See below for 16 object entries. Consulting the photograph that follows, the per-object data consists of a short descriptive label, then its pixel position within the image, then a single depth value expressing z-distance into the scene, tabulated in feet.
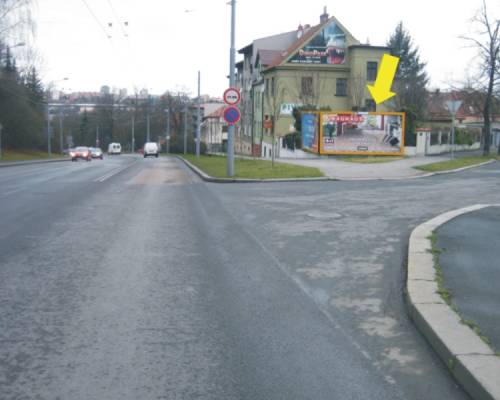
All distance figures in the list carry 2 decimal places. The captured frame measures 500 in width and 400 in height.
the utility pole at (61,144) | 264.19
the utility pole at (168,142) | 274.65
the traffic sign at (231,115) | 73.97
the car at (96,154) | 215.31
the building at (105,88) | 581.12
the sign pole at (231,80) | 76.02
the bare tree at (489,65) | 119.44
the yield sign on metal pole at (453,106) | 80.84
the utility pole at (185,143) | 240.49
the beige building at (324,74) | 182.60
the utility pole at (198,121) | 174.44
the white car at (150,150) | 230.27
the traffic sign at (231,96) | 73.87
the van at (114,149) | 314.14
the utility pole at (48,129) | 214.81
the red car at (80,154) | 188.01
